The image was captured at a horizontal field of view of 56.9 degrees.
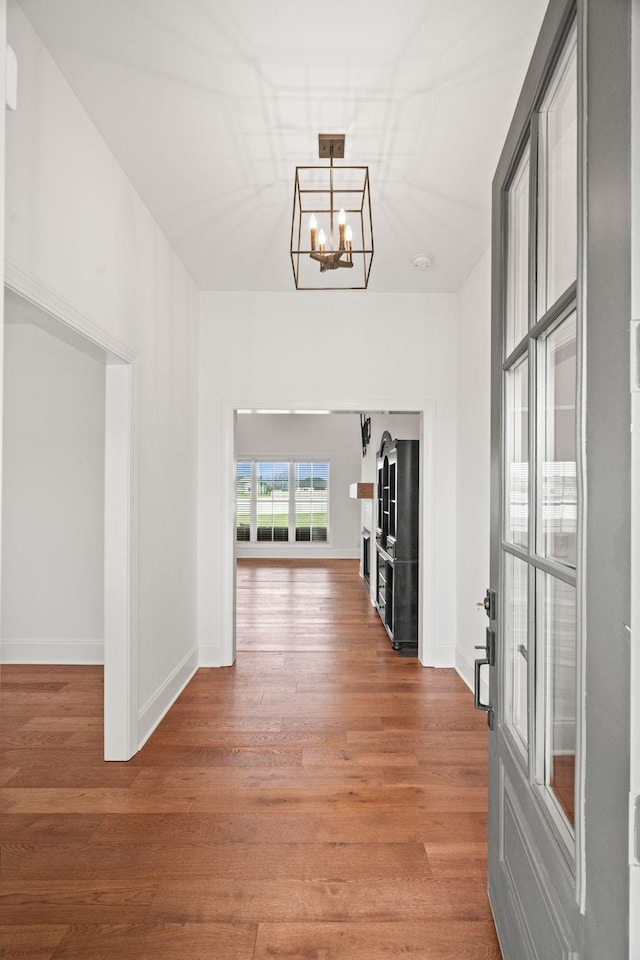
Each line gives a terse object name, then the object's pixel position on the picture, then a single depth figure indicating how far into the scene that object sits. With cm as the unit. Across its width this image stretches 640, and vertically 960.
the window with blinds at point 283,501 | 1153
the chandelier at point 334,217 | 244
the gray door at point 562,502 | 84
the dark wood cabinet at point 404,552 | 491
